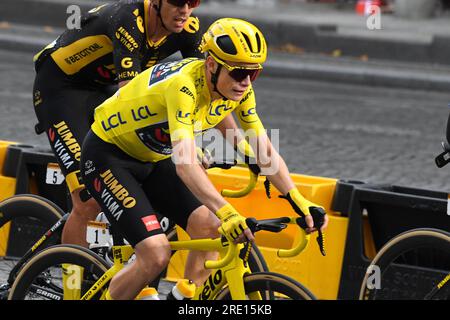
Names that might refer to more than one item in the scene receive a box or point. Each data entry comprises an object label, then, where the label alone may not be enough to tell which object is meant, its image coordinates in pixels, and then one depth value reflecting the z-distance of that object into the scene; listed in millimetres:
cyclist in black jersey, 14242
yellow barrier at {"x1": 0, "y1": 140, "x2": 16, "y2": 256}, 18016
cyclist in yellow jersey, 11891
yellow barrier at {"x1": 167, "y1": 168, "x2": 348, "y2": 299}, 16125
